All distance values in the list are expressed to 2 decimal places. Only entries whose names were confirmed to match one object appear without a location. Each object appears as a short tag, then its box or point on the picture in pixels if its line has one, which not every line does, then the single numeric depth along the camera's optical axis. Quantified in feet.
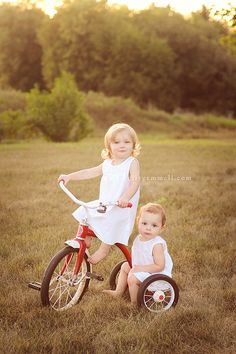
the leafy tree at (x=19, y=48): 97.91
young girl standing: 12.96
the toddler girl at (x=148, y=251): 13.25
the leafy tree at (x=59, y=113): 60.54
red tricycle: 12.55
